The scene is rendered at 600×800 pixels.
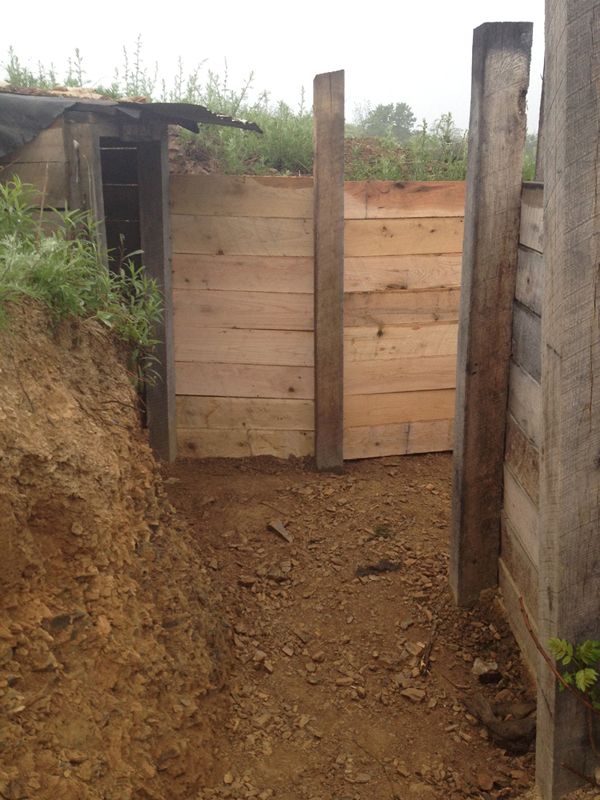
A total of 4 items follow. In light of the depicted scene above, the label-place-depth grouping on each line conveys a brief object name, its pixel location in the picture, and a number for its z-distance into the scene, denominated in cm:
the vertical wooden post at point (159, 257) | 421
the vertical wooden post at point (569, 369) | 177
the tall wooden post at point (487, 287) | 259
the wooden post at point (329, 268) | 418
